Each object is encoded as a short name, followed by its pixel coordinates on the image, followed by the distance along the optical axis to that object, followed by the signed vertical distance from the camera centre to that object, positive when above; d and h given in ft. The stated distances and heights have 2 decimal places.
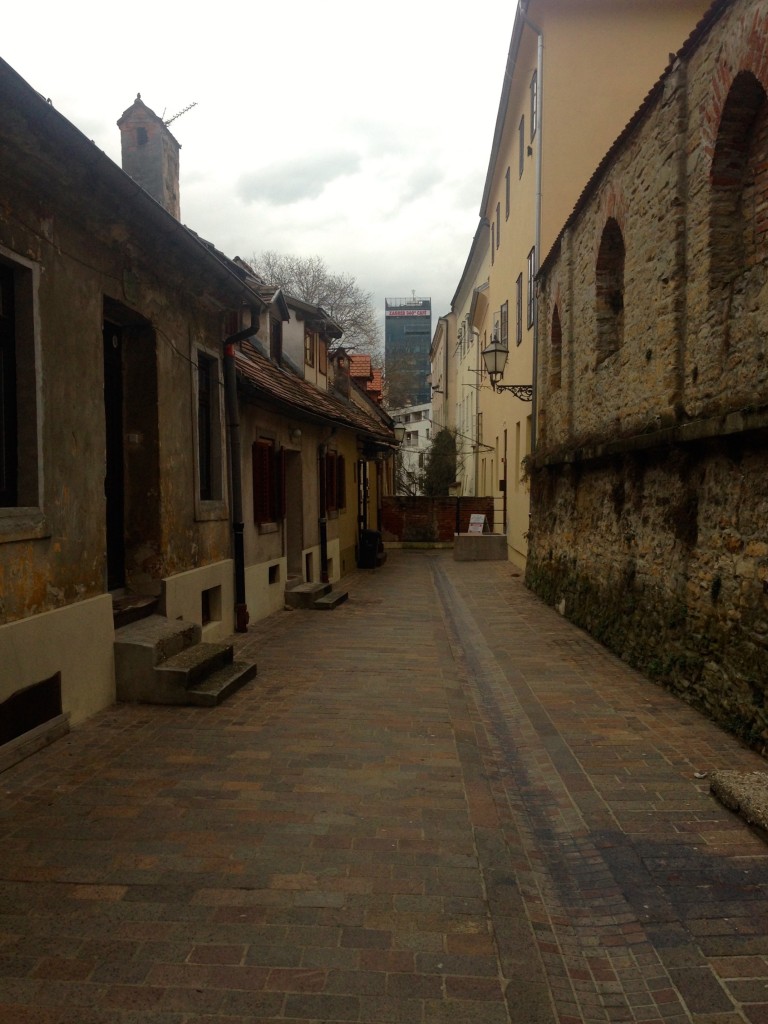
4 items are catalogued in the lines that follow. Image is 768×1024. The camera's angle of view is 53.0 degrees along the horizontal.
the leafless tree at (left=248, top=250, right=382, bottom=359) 112.16 +29.83
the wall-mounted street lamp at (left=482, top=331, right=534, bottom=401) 52.37 +8.65
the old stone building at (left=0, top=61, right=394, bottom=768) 17.08 +1.87
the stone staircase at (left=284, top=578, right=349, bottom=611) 41.29 -5.74
